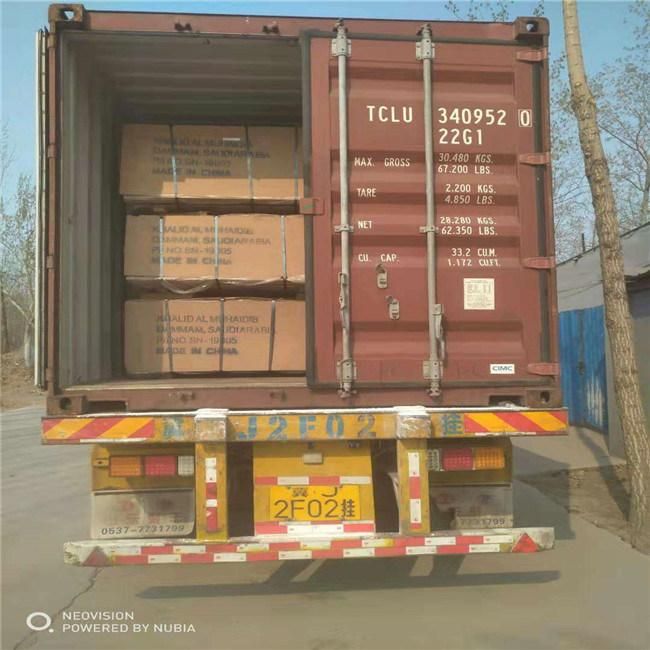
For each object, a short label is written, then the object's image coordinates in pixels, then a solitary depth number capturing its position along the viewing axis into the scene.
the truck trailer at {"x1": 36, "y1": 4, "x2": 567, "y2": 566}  3.76
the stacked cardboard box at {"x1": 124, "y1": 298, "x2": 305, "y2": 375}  4.81
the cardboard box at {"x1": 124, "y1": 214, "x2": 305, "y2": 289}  4.90
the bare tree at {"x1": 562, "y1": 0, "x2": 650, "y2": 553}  5.50
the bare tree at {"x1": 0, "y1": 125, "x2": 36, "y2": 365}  27.34
